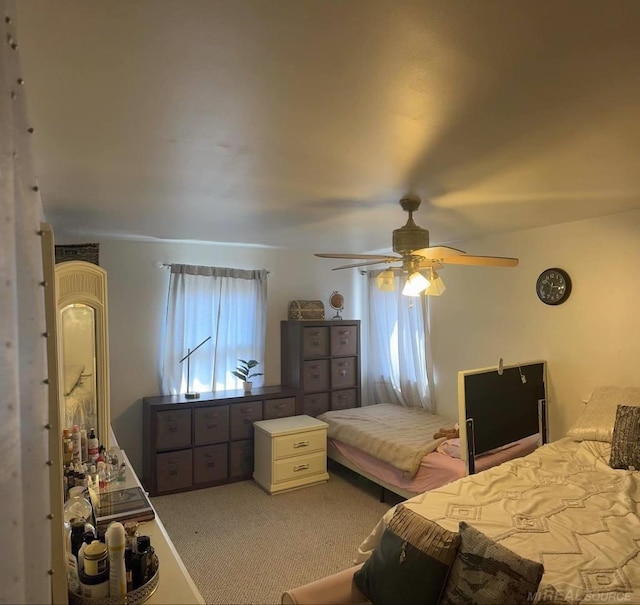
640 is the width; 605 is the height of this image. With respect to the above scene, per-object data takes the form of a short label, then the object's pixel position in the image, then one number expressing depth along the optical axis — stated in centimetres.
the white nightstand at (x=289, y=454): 395
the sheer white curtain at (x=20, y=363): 82
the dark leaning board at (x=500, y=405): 285
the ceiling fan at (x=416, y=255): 255
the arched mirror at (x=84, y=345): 247
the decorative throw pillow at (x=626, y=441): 261
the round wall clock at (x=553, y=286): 346
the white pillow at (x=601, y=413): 292
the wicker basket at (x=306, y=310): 495
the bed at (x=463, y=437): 292
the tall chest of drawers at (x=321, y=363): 473
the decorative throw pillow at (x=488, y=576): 146
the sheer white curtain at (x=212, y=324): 431
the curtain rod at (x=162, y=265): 429
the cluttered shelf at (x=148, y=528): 147
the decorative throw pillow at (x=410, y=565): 158
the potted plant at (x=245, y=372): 455
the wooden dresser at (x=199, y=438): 388
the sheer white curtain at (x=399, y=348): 466
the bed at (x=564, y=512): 160
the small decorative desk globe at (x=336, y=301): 529
